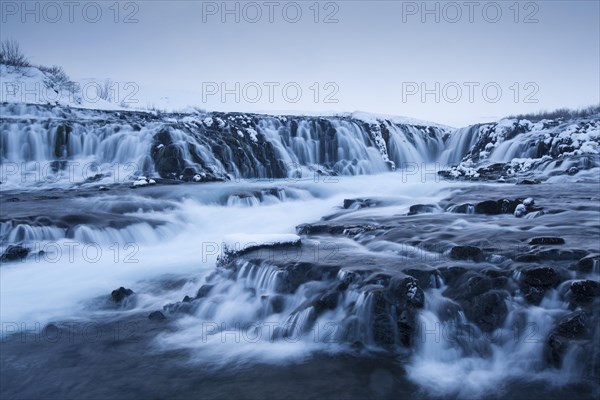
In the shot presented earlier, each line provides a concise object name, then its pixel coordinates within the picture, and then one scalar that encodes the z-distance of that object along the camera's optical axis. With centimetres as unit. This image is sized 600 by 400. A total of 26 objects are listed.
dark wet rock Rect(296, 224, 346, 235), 870
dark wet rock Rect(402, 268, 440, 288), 537
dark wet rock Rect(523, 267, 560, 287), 496
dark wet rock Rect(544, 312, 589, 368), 409
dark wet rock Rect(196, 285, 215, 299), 625
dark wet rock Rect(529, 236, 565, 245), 623
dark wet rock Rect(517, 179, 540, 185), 1491
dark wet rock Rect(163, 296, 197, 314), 596
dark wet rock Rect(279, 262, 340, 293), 579
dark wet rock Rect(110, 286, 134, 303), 645
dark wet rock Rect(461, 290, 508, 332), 466
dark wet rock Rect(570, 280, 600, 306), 462
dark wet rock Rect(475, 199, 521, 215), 942
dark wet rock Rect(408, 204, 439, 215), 1035
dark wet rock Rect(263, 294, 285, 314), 555
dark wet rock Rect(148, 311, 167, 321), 571
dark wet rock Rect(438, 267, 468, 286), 536
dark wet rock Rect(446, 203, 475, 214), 982
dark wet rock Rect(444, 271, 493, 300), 502
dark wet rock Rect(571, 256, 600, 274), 516
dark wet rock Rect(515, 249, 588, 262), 555
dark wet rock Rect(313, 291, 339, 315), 518
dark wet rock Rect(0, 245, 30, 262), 795
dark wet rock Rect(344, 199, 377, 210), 1209
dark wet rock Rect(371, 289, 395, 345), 470
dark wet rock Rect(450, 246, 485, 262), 602
